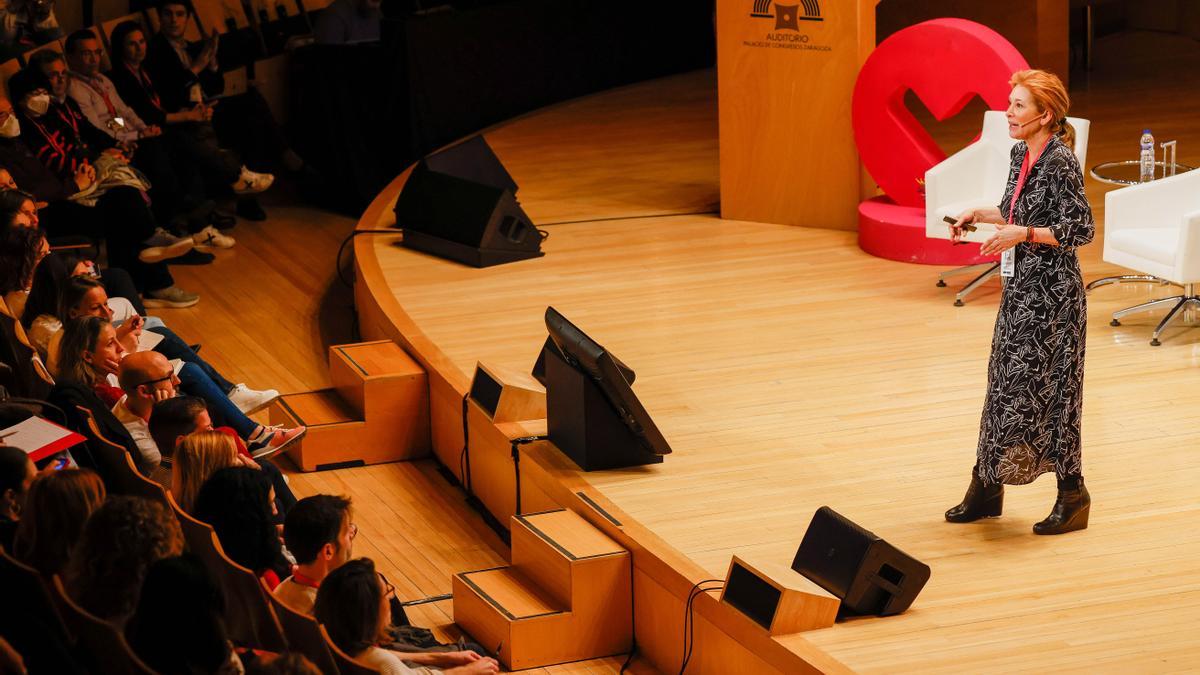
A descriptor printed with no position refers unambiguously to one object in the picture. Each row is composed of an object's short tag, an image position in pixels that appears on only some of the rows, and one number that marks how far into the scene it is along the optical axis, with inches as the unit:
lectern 540.4
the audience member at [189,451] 305.6
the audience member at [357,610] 260.5
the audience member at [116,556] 257.3
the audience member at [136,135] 567.5
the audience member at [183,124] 600.4
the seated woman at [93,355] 376.2
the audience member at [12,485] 289.1
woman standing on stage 319.0
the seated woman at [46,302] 412.8
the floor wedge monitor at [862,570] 300.0
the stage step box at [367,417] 446.9
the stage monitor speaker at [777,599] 291.7
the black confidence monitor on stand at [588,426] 365.7
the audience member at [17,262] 431.5
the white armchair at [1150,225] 442.3
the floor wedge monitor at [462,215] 536.1
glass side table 480.4
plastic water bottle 492.1
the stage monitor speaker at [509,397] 398.6
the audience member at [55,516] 268.5
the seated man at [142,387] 358.9
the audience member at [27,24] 575.8
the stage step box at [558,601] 337.1
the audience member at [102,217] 527.2
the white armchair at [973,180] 484.1
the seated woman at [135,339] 399.5
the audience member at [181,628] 236.1
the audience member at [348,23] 665.6
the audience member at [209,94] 622.8
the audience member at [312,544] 281.1
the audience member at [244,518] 296.4
